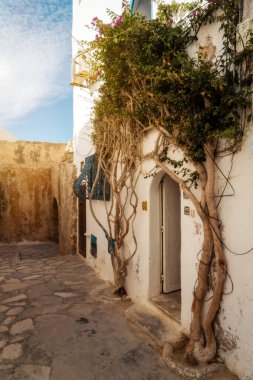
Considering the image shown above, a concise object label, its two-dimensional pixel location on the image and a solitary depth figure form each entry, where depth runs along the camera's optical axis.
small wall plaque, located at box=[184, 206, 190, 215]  4.16
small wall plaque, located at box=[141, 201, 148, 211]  5.29
